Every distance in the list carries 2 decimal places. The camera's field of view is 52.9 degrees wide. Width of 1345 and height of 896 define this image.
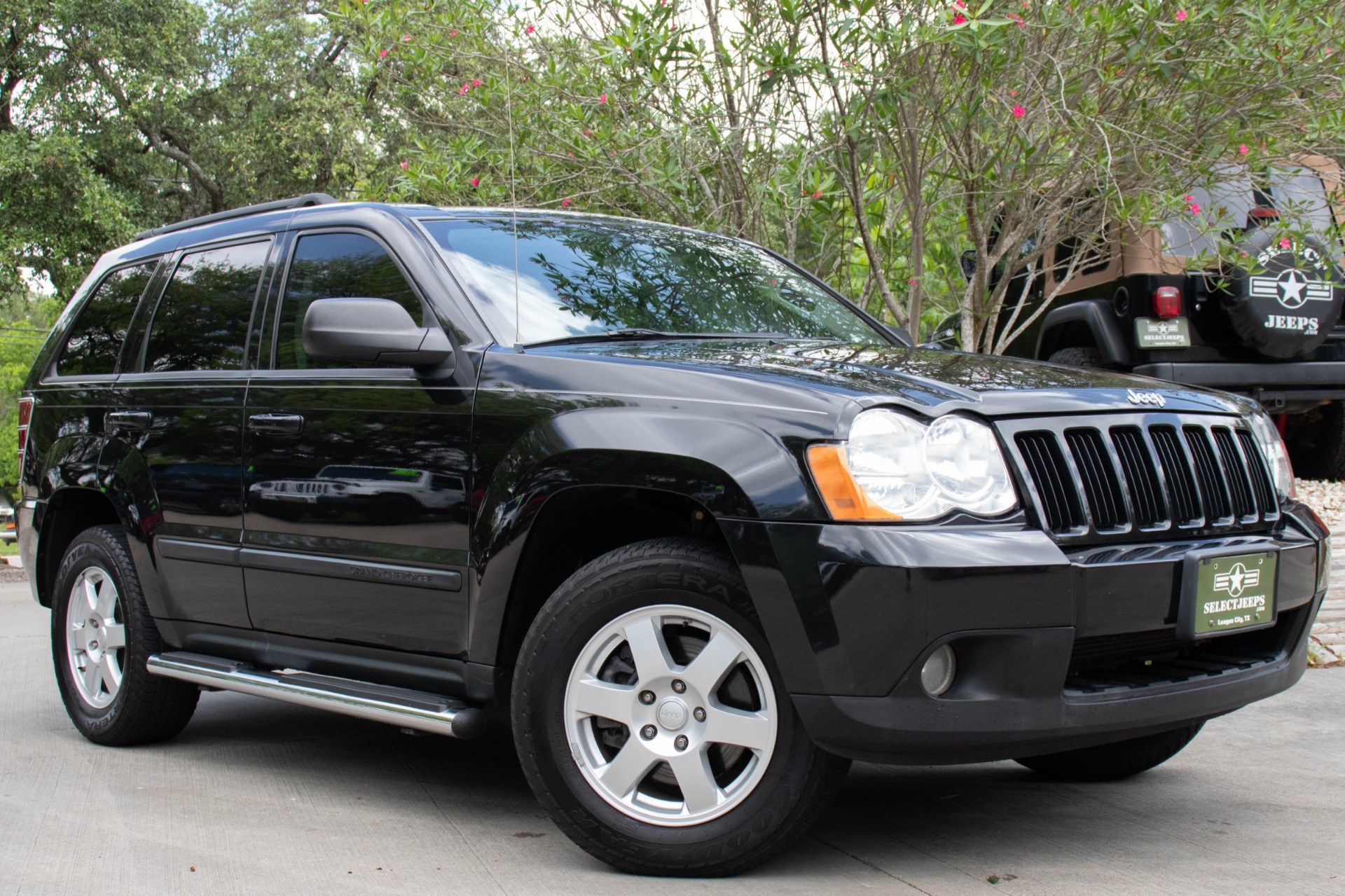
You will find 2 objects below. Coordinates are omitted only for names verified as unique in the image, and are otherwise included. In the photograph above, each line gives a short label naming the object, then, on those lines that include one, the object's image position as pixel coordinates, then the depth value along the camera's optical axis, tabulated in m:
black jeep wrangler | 8.01
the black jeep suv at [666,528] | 2.97
